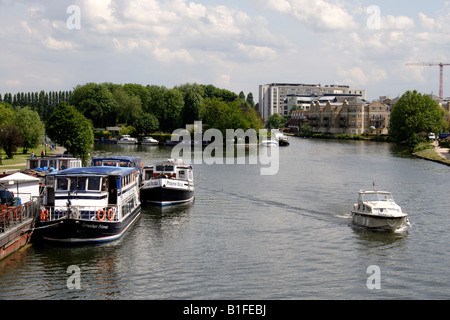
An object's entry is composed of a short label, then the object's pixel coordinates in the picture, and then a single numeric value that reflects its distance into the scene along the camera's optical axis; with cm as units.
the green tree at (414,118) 11206
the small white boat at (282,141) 12731
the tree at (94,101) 14688
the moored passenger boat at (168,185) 4284
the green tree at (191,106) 14850
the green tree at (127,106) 15262
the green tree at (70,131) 7031
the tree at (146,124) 14125
